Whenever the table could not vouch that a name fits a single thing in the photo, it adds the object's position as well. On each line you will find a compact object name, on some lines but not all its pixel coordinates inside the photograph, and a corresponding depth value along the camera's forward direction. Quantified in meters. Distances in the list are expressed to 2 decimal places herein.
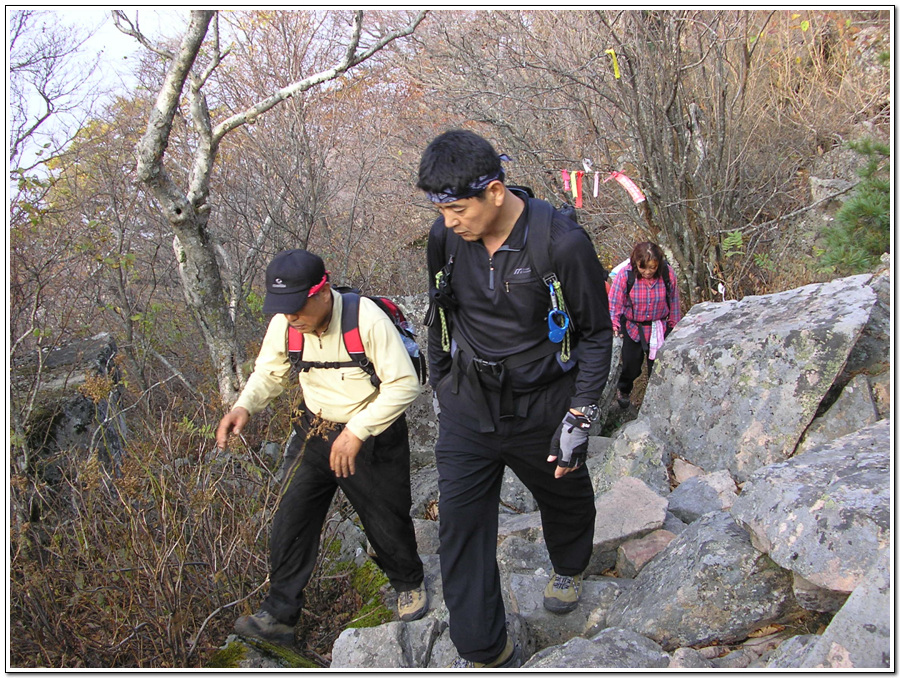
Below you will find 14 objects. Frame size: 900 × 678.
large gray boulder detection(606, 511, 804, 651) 2.67
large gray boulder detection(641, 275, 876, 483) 4.61
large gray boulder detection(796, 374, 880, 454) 4.43
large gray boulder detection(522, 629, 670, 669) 2.42
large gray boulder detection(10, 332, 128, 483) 4.70
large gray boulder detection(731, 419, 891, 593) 2.35
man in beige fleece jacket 2.71
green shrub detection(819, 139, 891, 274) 6.20
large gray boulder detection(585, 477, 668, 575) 3.66
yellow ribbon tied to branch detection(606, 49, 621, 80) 6.86
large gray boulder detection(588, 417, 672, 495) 4.62
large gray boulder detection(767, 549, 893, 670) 1.90
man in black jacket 2.44
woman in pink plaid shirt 5.79
